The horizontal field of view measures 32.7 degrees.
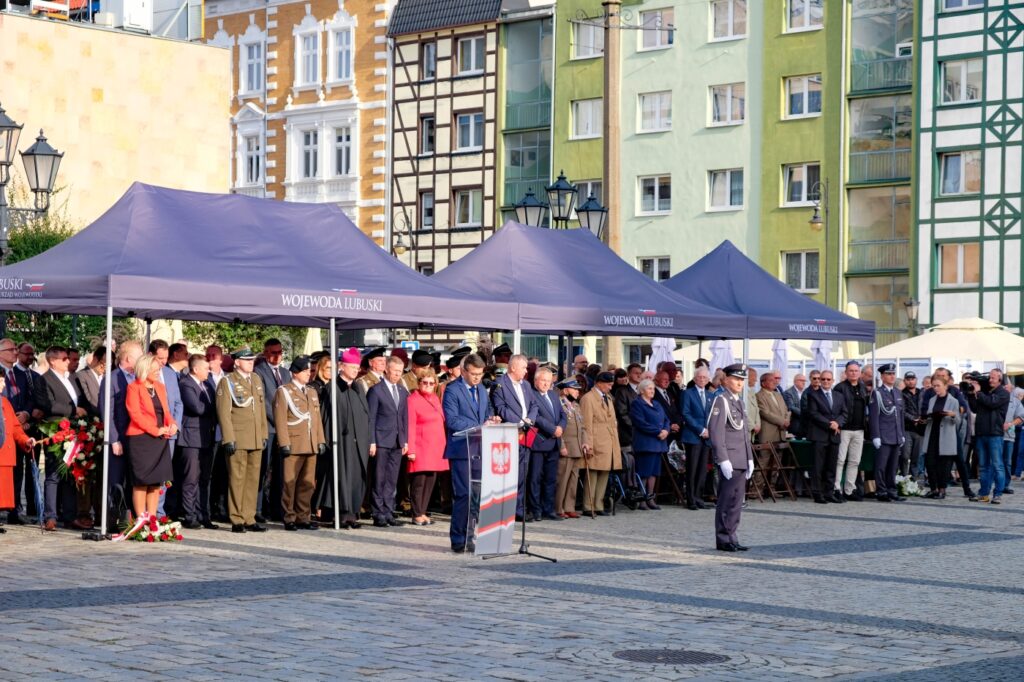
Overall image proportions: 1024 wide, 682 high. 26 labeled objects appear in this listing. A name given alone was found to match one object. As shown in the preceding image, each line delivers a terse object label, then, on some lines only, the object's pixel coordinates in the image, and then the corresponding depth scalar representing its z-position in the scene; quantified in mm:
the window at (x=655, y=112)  57062
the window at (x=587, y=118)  58594
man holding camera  24766
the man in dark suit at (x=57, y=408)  17859
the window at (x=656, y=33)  56969
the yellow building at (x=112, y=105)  47281
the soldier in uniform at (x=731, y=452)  16594
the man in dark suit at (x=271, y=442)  19344
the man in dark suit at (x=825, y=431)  24375
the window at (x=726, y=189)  55531
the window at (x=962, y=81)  50281
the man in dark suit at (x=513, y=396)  17841
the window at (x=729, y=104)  55375
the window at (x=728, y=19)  55438
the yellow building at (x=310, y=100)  63219
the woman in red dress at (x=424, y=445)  19469
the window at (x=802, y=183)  53875
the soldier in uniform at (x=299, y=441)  18312
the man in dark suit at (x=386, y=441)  19203
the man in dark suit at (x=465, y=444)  16047
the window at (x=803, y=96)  53719
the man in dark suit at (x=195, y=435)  17797
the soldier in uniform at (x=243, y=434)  17719
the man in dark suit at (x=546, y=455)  19875
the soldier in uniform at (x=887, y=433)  24781
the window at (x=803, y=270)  54094
